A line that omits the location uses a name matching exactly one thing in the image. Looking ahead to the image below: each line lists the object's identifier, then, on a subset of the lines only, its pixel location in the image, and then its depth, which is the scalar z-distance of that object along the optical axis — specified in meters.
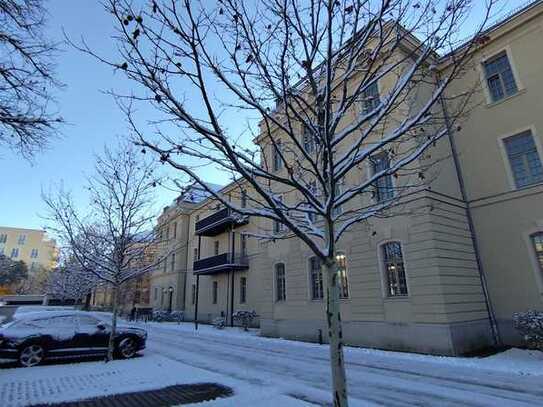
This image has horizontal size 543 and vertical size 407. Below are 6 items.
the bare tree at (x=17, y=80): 7.10
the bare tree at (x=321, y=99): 4.14
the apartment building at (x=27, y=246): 74.62
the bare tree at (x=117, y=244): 11.49
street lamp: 38.44
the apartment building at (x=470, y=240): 12.88
